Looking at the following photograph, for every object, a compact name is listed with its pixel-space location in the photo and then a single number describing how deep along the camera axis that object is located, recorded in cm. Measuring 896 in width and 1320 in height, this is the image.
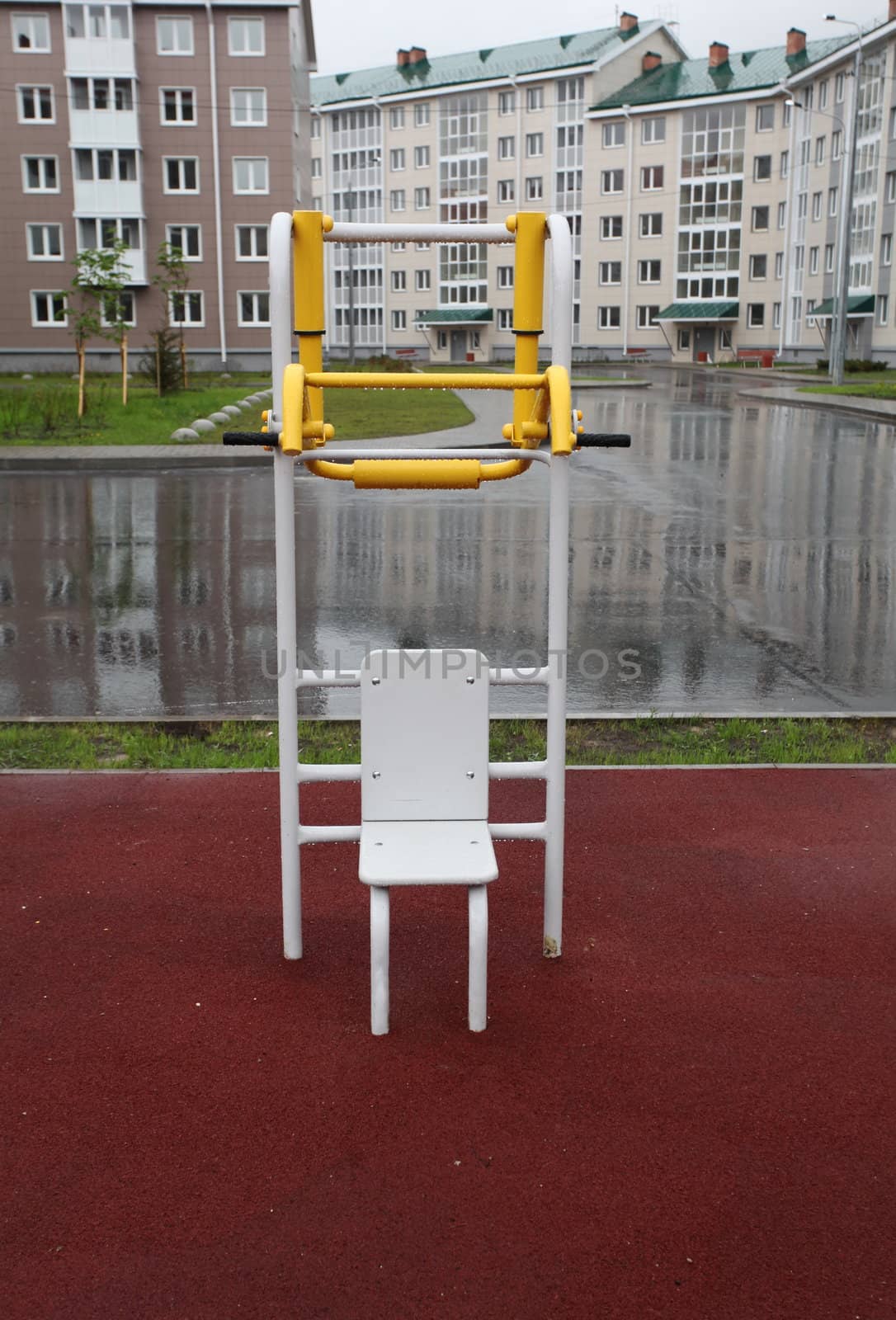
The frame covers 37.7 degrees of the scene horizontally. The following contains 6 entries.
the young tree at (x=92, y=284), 2744
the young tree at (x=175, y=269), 3631
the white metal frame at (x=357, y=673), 400
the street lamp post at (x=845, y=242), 3728
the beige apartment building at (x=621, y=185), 6825
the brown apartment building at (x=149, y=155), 4906
